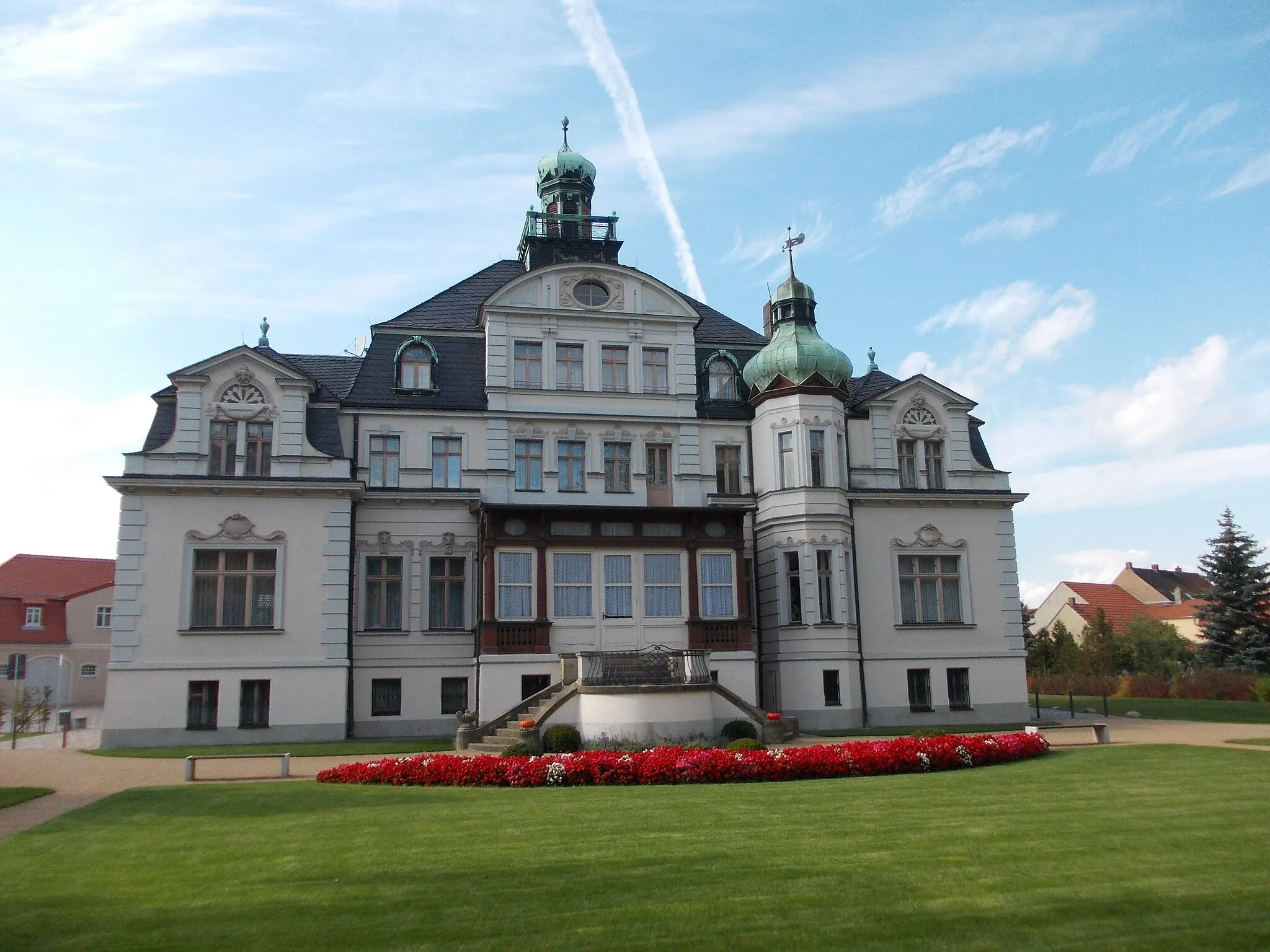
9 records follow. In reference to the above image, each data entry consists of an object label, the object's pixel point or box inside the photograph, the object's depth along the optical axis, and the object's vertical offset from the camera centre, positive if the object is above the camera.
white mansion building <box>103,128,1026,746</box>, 28.84 +4.29
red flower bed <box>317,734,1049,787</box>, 18.48 -1.62
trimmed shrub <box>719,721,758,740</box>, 25.11 -1.36
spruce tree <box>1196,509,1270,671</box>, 48.78 +2.67
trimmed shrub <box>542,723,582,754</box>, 23.95 -1.42
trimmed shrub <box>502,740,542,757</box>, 23.27 -1.59
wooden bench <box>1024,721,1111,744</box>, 24.14 -1.53
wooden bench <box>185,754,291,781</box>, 20.05 -1.47
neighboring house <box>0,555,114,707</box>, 54.19 +2.86
